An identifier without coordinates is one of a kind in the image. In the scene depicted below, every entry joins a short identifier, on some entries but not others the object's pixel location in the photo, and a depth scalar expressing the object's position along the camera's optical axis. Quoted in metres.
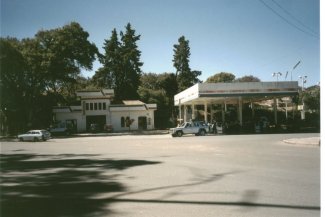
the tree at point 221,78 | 92.25
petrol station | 41.19
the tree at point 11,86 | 46.59
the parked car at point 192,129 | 38.38
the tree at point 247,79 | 105.89
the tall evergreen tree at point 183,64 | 83.88
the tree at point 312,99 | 67.25
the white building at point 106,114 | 60.06
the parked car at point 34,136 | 38.06
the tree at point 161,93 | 70.19
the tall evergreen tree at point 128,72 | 78.19
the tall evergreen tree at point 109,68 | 80.17
